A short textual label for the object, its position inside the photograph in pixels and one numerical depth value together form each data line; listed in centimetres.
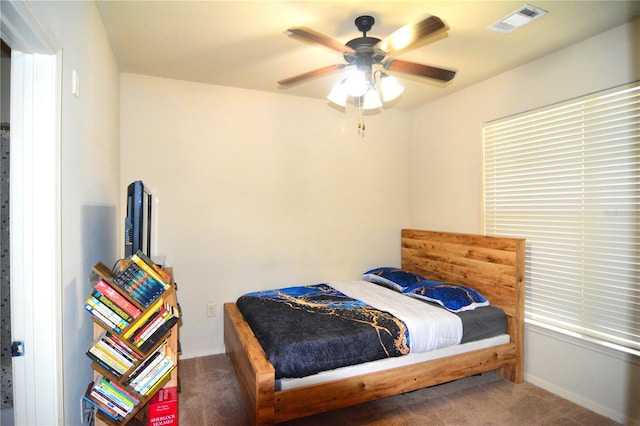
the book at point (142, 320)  157
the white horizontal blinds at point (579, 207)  219
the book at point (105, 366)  154
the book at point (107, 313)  149
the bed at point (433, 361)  199
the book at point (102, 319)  149
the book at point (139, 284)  156
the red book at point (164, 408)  187
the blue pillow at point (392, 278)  334
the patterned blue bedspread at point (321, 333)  205
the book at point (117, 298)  150
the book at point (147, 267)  161
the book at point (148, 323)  160
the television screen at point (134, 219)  176
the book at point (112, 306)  151
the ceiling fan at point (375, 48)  163
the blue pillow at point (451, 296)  270
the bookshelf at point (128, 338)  153
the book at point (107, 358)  154
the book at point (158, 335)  163
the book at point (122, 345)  157
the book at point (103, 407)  158
